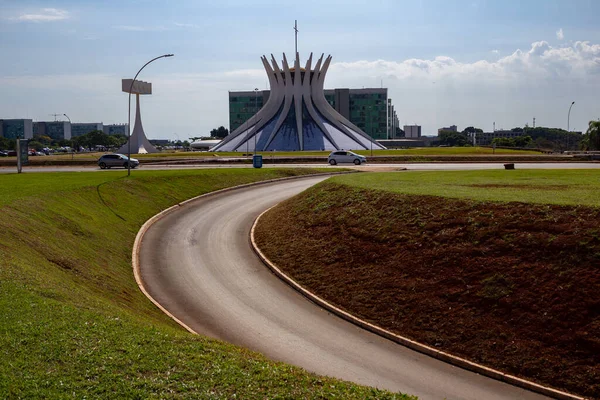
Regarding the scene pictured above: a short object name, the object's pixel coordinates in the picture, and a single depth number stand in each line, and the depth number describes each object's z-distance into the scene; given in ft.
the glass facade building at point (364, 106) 476.13
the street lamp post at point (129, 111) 116.74
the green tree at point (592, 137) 248.11
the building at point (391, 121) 560.61
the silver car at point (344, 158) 190.90
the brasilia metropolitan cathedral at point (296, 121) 293.23
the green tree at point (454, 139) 552.90
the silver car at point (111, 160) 178.60
